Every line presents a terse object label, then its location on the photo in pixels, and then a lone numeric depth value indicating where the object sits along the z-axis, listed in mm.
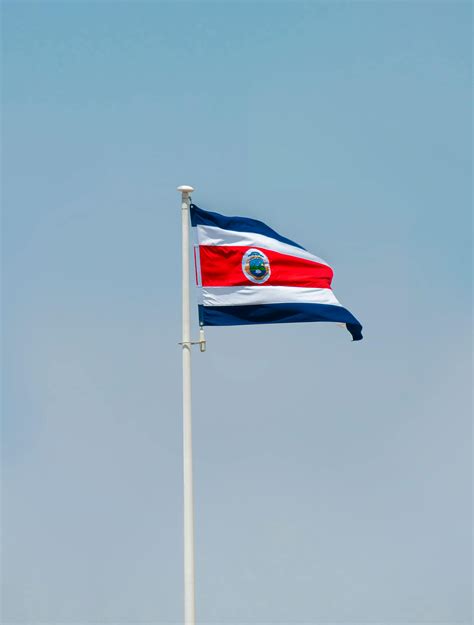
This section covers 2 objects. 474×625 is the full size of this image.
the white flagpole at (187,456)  26906
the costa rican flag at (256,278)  29609
